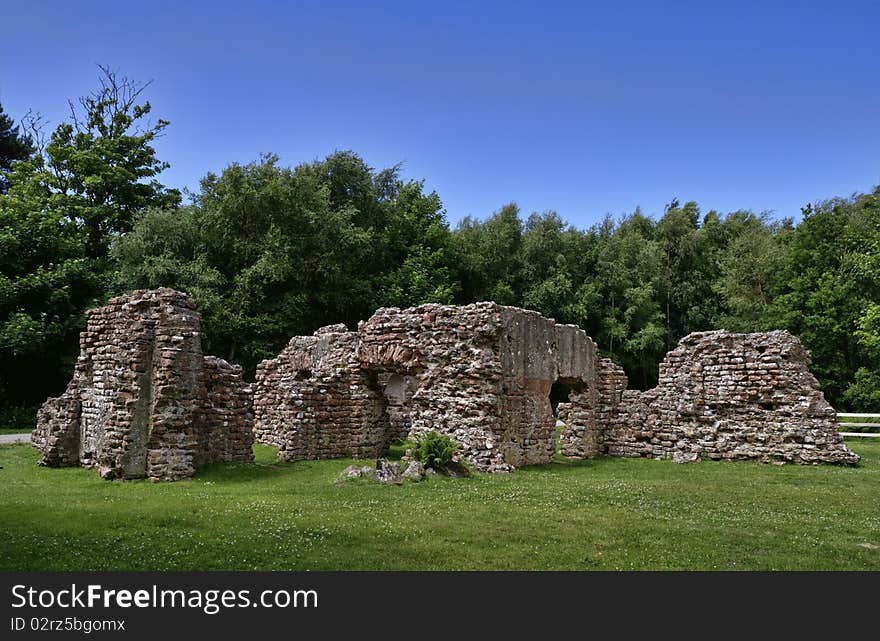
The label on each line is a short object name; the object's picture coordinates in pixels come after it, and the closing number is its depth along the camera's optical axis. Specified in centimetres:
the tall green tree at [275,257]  3020
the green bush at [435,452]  1315
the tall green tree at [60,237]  2673
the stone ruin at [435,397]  1288
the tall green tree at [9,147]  4034
